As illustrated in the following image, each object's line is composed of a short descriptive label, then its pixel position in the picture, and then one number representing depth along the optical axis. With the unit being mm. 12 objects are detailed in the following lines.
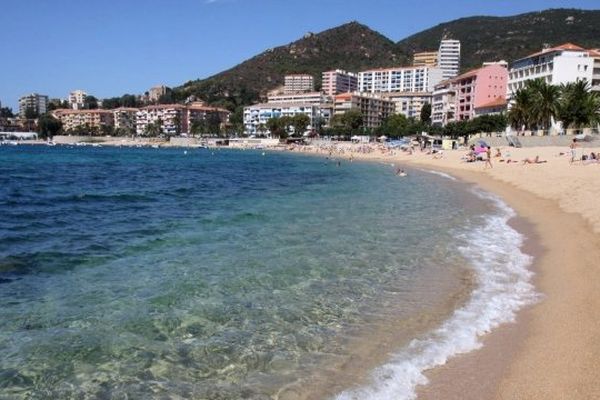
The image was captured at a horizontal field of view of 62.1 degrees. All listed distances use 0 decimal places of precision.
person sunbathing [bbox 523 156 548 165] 40894
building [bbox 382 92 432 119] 185625
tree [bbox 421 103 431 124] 151625
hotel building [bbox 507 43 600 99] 84812
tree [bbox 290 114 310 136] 157250
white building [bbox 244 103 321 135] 178500
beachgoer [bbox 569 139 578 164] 37206
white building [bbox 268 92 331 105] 187500
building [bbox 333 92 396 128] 170375
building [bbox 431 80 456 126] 129375
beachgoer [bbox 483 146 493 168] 46959
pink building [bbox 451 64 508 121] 115250
